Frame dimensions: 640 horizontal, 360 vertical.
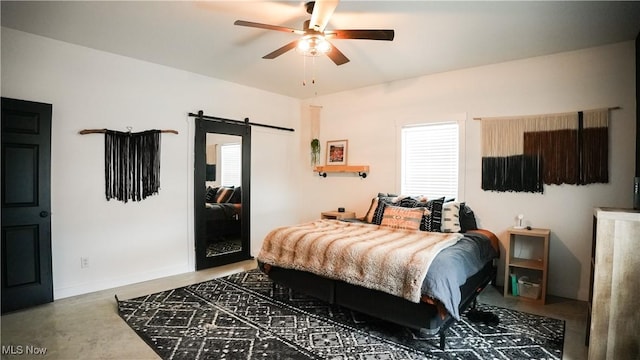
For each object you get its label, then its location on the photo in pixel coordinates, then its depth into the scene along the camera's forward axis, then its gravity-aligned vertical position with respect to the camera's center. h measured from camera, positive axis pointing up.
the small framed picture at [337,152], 5.48 +0.35
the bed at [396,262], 2.42 -0.75
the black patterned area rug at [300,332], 2.44 -1.31
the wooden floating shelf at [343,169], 5.14 +0.06
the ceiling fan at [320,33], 2.33 +1.08
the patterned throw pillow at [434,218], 3.72 -0.50
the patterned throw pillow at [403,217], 3.74 -0.50
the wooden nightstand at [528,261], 3.46 -0.95
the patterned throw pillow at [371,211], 4.33 -0.50
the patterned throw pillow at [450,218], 3.76 -0.50
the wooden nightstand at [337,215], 5.04 -0.65
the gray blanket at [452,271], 2.34 -0.76
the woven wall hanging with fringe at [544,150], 3.48 +0.28
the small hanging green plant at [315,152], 5.75 +0.36
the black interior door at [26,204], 3.09 -0.33
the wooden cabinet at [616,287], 2.24 -0.77
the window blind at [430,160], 4.45 +0.20
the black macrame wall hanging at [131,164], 3.79 +0.09
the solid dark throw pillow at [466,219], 3.99 -0.55
